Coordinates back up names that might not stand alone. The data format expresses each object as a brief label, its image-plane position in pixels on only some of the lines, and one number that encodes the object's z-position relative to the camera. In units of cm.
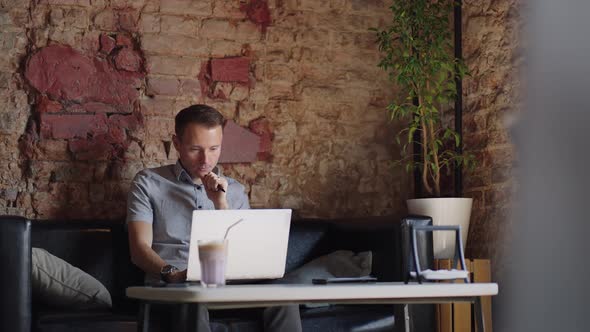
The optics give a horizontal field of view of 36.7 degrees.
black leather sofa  318
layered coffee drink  231
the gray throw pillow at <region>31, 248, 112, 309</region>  347
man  359
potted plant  423
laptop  265
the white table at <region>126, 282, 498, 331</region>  217
